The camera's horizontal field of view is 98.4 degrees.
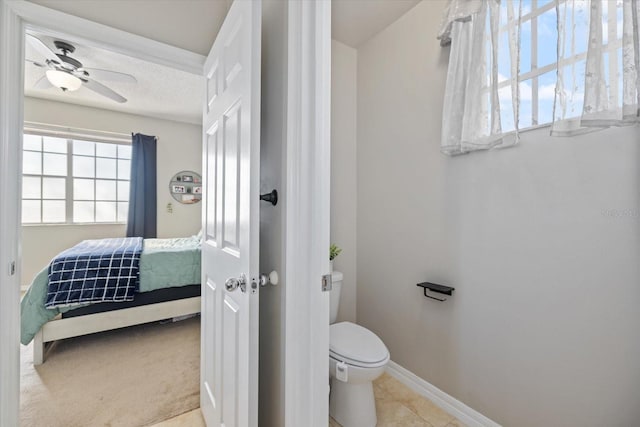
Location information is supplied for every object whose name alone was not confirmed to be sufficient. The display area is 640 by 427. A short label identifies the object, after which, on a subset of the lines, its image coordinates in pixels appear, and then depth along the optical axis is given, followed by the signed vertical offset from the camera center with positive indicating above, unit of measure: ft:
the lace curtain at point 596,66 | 3.15 +1.83
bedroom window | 12.81 +1.36
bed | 6.86 -2.71
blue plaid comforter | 7.13 -1.85
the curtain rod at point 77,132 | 12.41 +3.67
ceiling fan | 7.98 +4.21
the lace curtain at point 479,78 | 4.32 +2.27
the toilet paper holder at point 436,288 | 5.10 -1.41
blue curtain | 14.46 +1.05
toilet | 4.32 -2.49
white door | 3.06 -0.16
